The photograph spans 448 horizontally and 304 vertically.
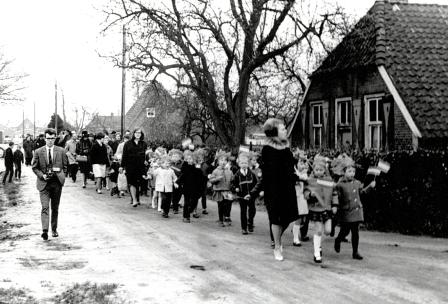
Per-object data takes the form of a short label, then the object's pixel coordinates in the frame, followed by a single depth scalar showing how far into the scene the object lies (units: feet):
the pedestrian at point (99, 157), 65.01
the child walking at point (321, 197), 30.35
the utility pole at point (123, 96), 111.83
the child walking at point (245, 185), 38.45
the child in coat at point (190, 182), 44.14
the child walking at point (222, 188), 41.39
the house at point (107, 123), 252.26
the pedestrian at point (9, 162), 86.99
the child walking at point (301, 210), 33.83
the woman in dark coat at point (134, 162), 52.75
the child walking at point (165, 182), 46.78
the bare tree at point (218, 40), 76.43
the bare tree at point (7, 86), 134.41
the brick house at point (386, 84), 59.26
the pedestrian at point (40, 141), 81.44
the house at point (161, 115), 97.25
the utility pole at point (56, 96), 230.31
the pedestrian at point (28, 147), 120.98
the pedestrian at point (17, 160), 92.38
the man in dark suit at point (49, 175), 35.81
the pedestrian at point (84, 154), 72.64
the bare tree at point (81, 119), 249.38
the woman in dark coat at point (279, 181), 29.32
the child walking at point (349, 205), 30.26
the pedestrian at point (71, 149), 75.11
